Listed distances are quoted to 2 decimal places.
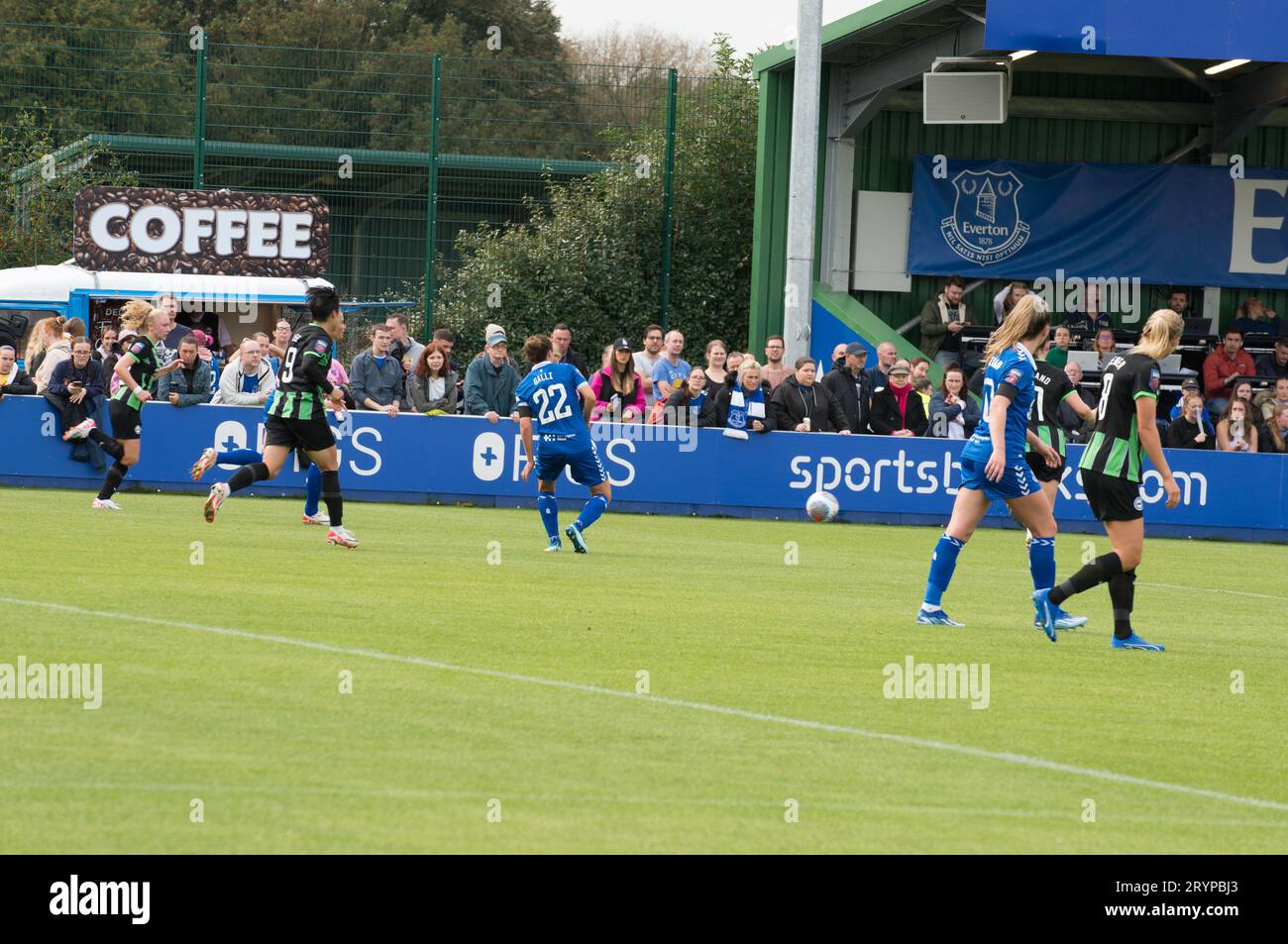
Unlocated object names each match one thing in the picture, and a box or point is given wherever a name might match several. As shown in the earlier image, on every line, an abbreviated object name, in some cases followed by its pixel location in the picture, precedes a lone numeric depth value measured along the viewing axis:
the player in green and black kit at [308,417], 14.34
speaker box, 26.42
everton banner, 30.75
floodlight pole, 24.09
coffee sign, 26.59
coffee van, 25.09
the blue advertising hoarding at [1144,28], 24.03
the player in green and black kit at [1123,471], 10.48
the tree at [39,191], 29.86
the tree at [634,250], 31.12
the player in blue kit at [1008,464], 10.76
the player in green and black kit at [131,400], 17.14
